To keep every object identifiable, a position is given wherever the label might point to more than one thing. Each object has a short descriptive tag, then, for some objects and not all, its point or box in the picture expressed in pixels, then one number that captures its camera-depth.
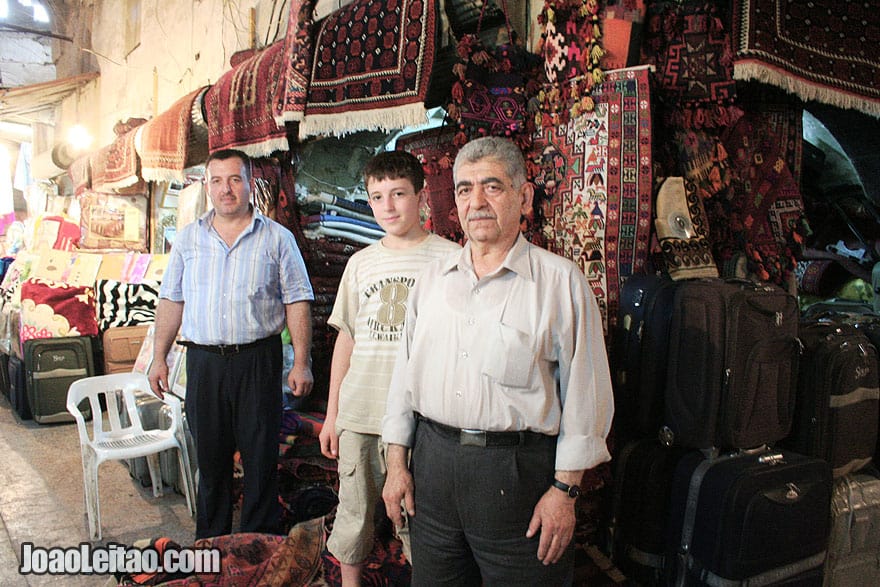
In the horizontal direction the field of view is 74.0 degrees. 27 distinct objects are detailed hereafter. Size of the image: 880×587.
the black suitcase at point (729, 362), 1.99
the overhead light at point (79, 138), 9.23
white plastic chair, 2.98
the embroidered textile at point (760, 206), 2.74
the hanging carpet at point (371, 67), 2.76
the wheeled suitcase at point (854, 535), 2.21
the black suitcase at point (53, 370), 4.98
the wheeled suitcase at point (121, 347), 5.27
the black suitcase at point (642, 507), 2.14
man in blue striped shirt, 2.58
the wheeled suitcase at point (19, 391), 5.14
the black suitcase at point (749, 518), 1.88
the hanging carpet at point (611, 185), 2.48
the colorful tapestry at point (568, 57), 2.53
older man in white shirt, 1.36
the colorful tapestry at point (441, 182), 2.94
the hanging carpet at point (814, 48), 2.41
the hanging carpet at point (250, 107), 3.59
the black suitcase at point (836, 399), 2.26
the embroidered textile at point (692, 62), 2.49
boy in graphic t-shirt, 1.91
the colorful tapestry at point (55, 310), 5.06
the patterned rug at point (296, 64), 3.19
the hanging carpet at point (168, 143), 4.69
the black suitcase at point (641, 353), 2.16
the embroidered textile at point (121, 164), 5.91
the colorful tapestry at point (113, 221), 7.20
